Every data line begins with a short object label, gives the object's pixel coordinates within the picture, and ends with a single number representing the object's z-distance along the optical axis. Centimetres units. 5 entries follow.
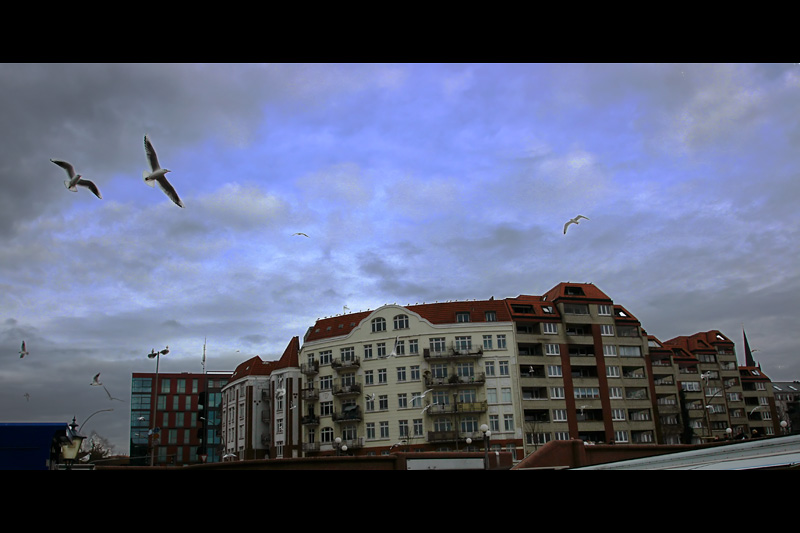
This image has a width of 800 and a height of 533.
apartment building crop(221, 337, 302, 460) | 5569
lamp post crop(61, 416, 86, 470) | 1001
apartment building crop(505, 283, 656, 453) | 4991
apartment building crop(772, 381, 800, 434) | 9806
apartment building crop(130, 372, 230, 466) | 9075
